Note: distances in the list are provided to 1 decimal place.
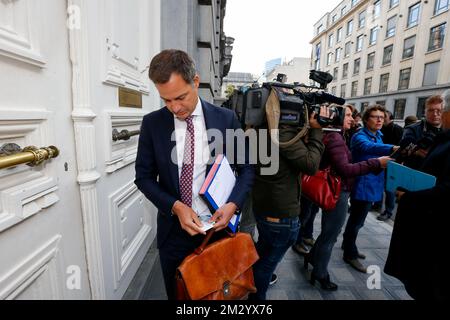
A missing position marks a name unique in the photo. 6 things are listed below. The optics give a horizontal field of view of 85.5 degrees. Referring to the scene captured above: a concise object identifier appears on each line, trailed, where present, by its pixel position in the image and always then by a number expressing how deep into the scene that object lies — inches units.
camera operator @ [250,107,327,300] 64.1
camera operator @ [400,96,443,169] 103.3
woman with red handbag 82.7
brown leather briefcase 45.2
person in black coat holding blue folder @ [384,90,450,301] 55.7
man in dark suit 49.8
